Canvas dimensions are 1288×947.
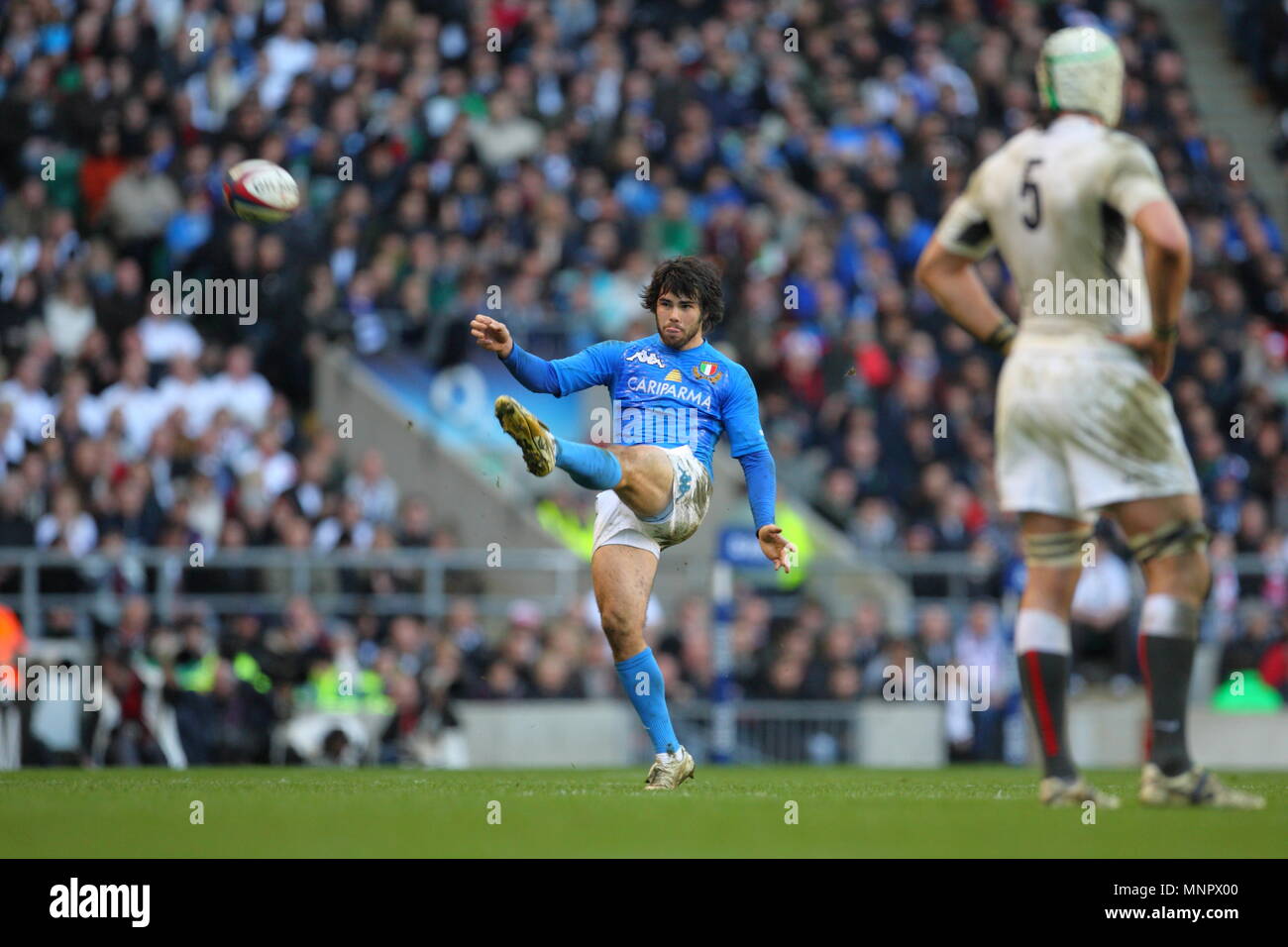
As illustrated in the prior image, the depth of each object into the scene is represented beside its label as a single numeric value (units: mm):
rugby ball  13148
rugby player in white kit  8438
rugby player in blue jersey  10547
